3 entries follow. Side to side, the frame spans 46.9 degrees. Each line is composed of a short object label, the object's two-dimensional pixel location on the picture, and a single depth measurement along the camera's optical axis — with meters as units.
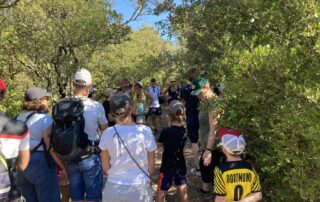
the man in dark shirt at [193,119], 6.47
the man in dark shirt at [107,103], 7.55
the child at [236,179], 3.13
